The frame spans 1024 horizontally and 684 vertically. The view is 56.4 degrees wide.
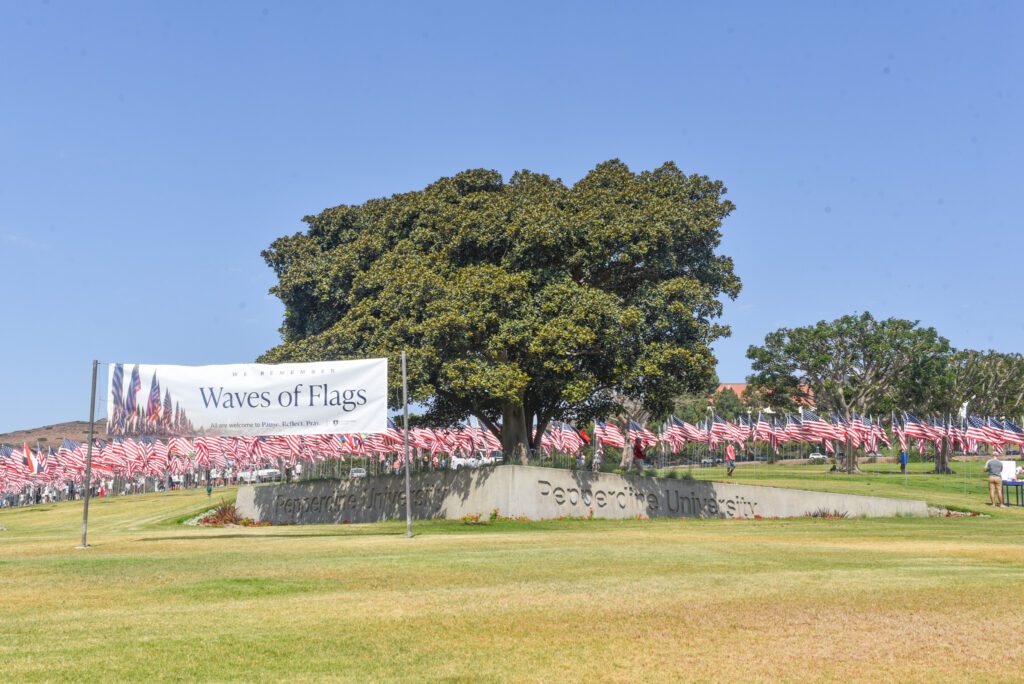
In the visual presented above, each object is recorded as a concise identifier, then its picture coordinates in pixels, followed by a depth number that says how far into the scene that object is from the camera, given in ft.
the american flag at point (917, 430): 199.41
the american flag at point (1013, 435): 201.05
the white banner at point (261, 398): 74.54
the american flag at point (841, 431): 190.91
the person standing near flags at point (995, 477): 113.19
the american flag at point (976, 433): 202.80
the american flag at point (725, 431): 189.16
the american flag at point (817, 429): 185.26
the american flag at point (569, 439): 185.78
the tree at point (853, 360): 263.29
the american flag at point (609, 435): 170.19
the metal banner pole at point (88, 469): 69.56
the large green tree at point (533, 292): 111.24
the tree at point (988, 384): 298.88
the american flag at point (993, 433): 199.72
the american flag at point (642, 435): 167.02
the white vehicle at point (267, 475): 346.33
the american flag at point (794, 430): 189.06
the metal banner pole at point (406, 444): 75.92
